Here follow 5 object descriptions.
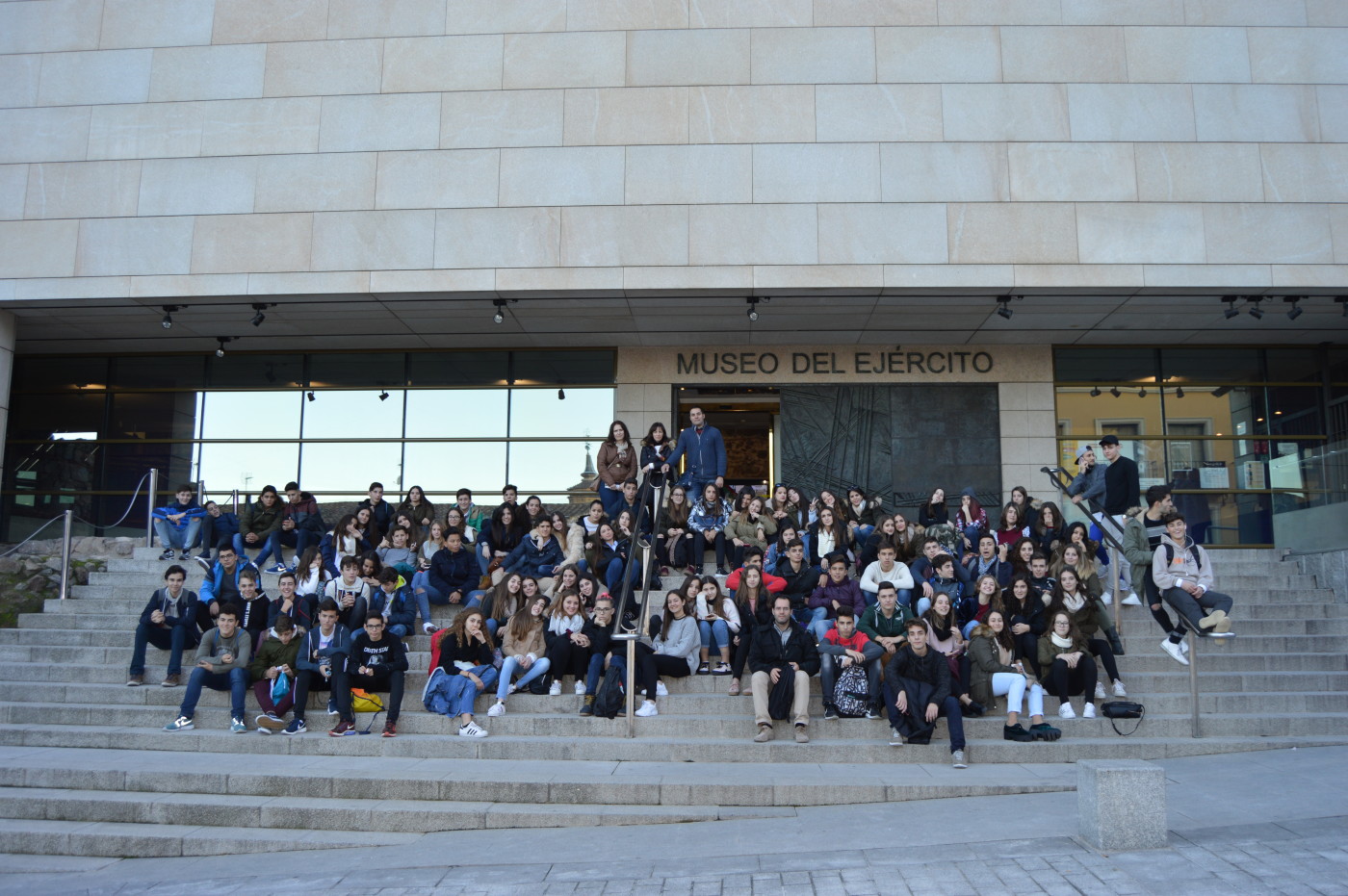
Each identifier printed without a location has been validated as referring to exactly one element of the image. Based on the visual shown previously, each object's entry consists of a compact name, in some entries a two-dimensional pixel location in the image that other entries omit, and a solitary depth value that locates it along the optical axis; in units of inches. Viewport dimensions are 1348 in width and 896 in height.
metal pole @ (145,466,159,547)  613.7
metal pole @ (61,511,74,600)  535.8
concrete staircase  327.3
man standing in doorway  558.3
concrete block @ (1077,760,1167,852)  263.0
